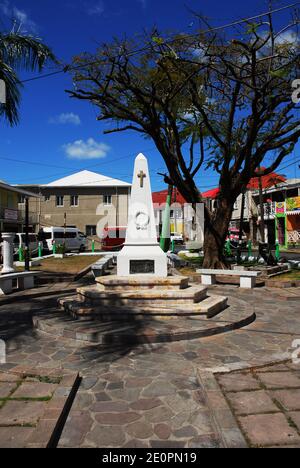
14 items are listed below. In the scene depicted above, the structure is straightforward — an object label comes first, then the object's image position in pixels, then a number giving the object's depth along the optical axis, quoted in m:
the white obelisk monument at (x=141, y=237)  8.32
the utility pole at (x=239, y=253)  16.92
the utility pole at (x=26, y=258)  13.38
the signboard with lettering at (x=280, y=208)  32.42
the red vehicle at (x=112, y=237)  29.38
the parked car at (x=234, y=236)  32.06
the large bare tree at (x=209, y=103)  11.20
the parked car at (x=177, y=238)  43.03
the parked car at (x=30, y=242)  23.17
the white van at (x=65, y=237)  29.38
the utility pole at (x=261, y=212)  26.30
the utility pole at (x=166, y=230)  15.91
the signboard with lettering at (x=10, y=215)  30.05
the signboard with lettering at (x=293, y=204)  30.59
